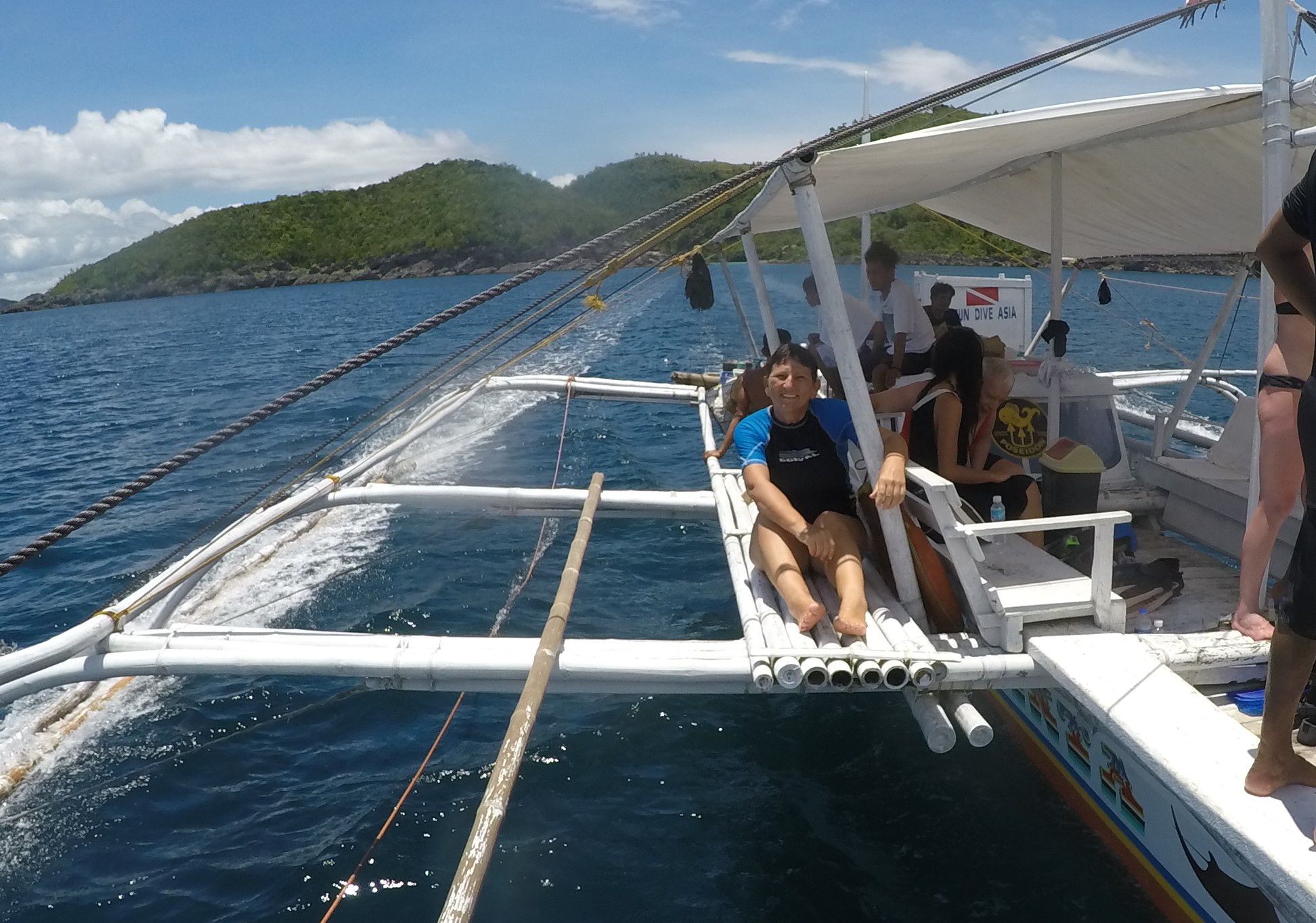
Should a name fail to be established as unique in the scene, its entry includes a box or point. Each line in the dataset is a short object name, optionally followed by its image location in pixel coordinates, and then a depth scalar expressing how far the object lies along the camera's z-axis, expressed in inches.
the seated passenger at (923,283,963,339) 357.7
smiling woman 173.3
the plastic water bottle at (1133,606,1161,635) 174.1
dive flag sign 634.2
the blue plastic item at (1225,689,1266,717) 141.5
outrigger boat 128.3
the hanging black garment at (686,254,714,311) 442.9
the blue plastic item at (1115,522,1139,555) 217.6
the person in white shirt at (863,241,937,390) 297.4
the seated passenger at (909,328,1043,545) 195.6
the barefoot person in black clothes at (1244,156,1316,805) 94.3
